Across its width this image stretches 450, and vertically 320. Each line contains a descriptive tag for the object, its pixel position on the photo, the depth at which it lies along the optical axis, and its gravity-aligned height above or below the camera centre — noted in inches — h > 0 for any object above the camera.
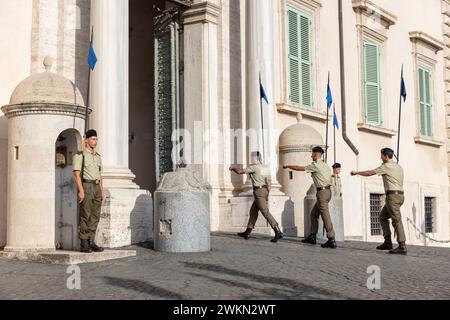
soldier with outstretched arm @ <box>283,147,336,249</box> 399.9 +14.5
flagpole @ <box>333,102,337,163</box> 636.0 +75.8
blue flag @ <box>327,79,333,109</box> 571.8 +94.5
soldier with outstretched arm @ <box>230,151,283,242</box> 425.1 +10.4
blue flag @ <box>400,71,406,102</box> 527.2 +92.4
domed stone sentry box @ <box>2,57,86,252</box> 335.6 +29.3
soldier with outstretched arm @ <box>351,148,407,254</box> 377.4 +10.4
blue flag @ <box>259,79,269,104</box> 521.3 +90.9
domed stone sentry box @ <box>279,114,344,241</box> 550.9 +41.4
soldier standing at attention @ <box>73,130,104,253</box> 322.3 +10.5
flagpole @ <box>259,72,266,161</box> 530.6 +67.5
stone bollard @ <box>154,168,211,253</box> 354.6 -2.9
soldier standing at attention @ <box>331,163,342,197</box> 498.1 +22.0
